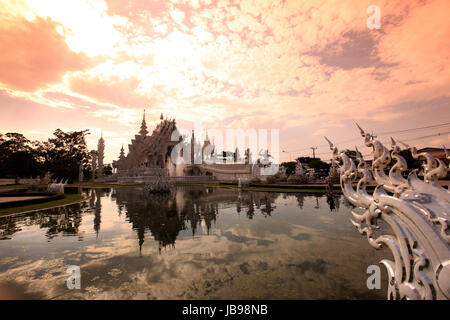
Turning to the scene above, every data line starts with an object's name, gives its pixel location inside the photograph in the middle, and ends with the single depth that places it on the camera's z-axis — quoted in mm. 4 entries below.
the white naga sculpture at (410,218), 2695
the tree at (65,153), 57625
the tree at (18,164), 49375
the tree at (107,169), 96506
